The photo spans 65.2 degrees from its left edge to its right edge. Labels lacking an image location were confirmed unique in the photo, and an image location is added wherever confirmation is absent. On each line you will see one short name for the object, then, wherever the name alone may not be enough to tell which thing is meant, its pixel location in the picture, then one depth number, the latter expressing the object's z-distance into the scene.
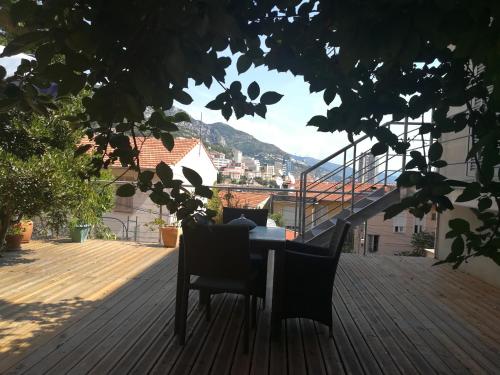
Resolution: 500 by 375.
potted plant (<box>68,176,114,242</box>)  5.09
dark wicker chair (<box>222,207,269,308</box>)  4.18
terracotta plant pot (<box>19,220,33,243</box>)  5.82
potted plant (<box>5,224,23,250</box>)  5.32
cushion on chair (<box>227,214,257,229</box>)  3.52
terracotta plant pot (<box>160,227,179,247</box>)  6.29
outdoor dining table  2.76
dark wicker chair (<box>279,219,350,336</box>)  2.78
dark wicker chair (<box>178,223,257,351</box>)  2.55
